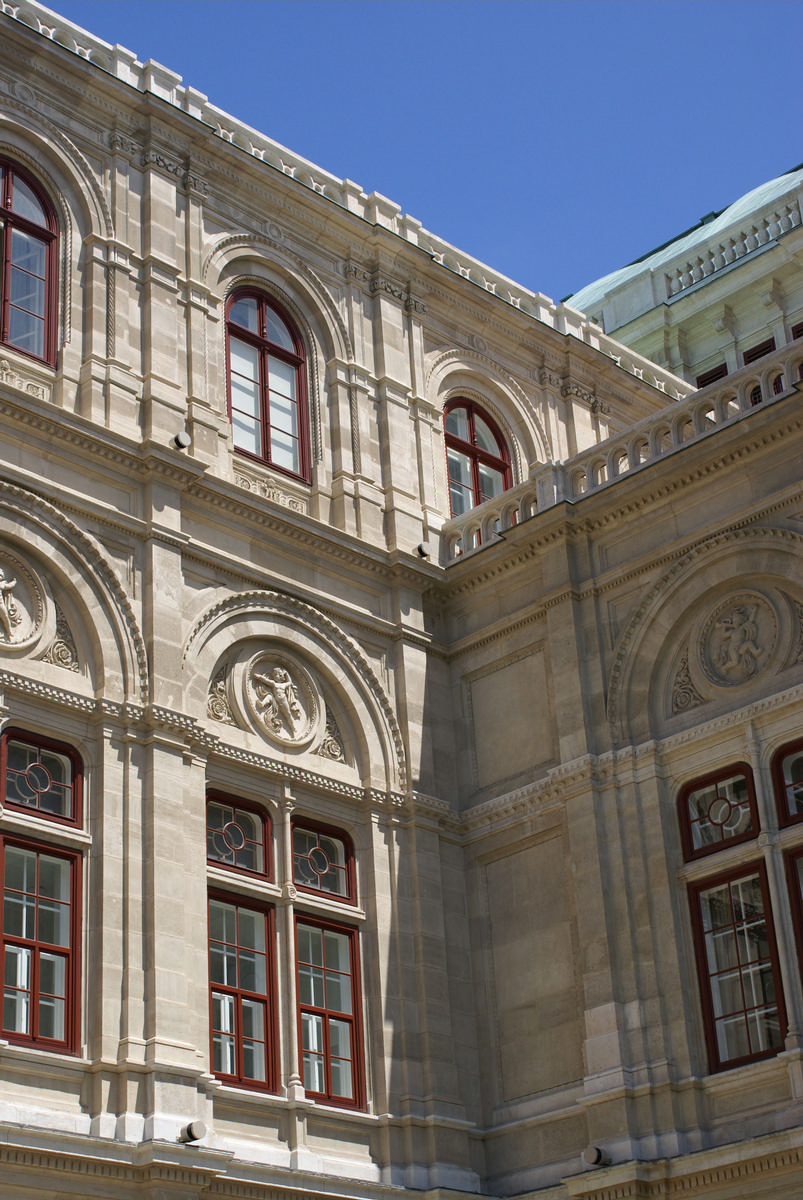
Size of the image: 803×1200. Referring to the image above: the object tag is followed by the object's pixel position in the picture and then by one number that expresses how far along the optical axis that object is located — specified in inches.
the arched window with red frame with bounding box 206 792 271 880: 756.6
